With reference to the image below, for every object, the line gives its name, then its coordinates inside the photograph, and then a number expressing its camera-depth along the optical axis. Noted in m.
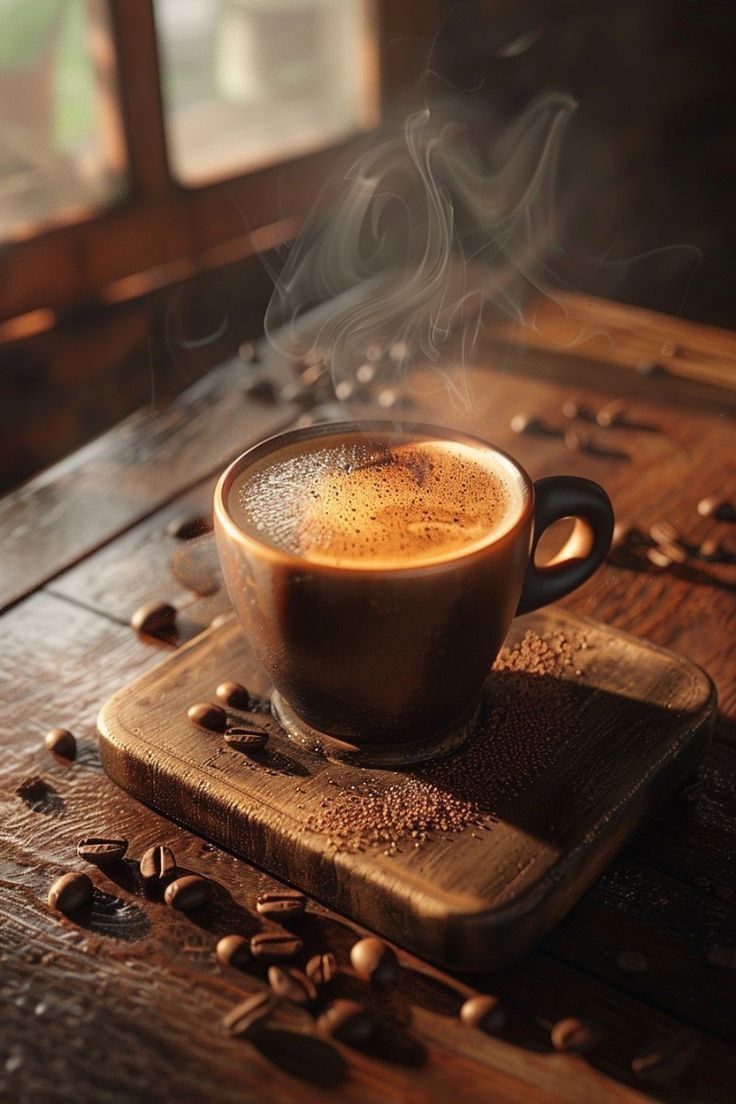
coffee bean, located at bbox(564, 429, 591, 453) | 0.68
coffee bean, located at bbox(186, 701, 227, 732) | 0.49
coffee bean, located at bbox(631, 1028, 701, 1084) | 0.41
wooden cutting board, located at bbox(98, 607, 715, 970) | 0.44
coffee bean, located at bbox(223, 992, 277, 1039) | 0.42
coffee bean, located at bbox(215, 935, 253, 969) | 0.44
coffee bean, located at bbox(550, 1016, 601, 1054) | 0.42
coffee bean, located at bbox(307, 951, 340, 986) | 0.43
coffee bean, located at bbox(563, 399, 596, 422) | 0.70
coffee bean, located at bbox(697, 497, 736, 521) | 0.63
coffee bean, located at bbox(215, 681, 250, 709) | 0.50
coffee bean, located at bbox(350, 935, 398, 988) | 0.43
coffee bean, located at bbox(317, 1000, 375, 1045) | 0.42
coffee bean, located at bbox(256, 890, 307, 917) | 0.45
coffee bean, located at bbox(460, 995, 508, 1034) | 0.42
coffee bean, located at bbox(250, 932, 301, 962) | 0.44
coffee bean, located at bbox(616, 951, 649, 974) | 0.44
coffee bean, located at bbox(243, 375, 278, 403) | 0.72
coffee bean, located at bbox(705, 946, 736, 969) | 0.44
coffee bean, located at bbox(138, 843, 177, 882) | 0.46
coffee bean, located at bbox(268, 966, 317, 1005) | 0.43
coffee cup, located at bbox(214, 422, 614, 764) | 0.45
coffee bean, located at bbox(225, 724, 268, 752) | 0.48
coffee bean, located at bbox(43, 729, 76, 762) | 0.50
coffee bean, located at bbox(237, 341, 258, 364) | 0.76
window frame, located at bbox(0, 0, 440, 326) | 1.15
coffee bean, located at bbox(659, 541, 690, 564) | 0.60
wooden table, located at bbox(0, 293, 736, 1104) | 0.41
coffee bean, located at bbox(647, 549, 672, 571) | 0.60
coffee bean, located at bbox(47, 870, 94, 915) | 0.45
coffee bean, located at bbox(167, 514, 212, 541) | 0.61
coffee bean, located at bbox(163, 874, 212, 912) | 0.45
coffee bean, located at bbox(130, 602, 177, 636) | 0.56
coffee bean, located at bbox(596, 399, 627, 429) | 0.70
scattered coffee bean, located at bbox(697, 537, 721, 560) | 0.60
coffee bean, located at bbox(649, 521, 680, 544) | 0.61
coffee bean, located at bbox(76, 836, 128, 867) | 0.46
